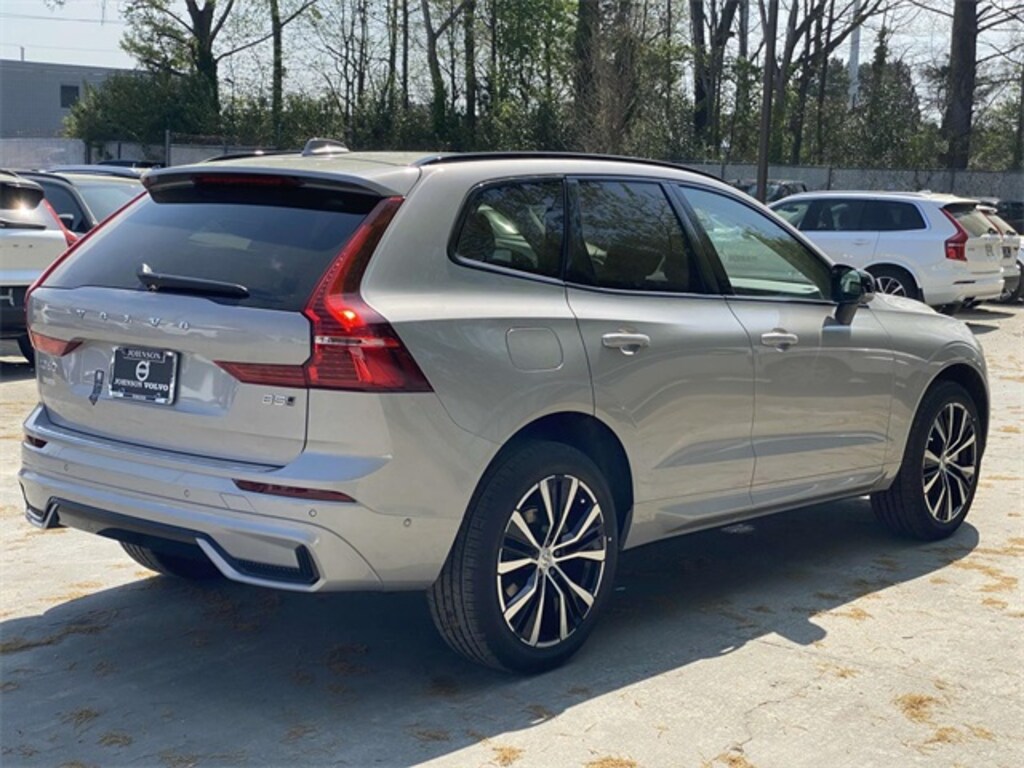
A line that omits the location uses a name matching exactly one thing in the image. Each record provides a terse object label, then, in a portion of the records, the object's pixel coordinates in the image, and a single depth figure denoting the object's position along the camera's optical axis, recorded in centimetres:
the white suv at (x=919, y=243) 1758
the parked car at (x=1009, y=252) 1872
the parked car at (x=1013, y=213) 2895
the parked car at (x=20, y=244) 1119
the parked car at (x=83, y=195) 1260
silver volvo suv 416
